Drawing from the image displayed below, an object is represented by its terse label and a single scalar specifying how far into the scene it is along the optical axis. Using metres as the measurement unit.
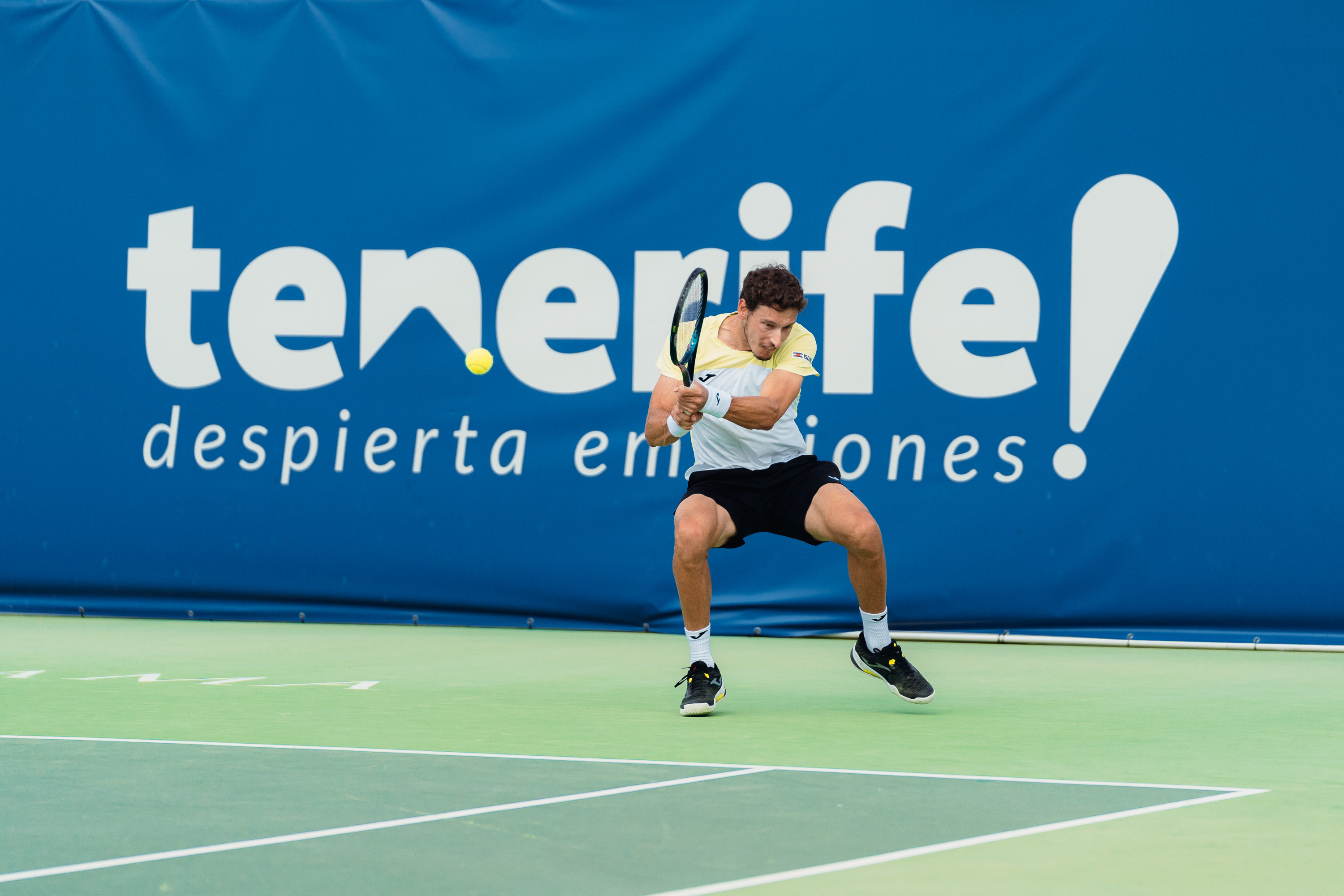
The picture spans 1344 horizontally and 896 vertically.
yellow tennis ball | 12.86
